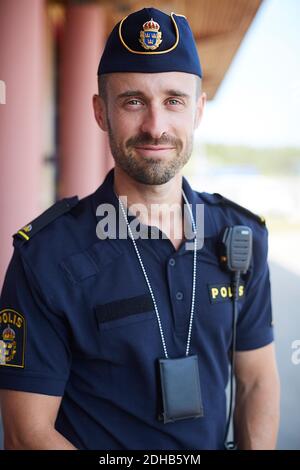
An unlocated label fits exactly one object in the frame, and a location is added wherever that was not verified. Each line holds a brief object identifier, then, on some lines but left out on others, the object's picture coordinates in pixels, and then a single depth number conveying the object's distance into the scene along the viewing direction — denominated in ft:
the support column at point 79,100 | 14.56
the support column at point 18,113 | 4.72
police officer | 2.84
